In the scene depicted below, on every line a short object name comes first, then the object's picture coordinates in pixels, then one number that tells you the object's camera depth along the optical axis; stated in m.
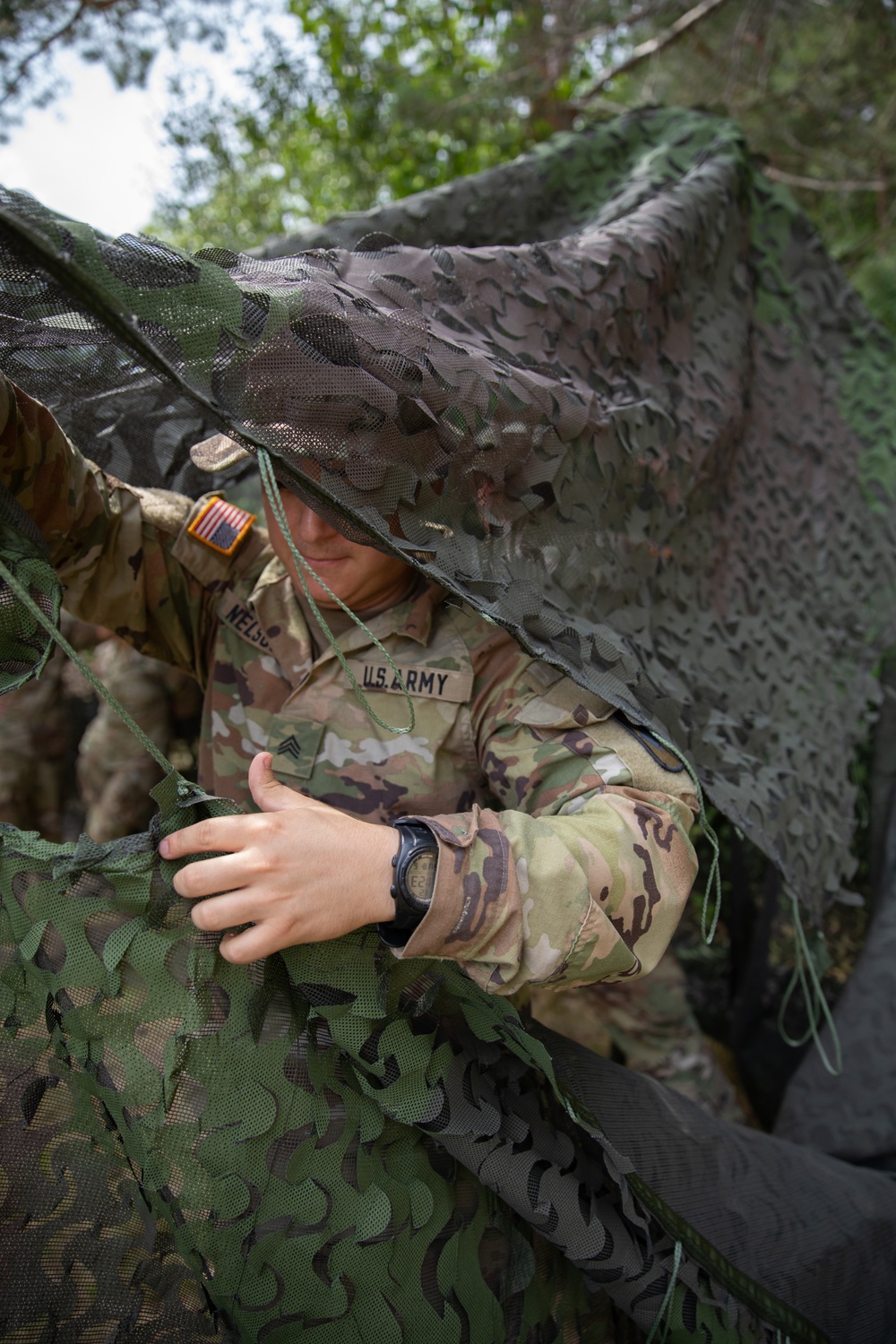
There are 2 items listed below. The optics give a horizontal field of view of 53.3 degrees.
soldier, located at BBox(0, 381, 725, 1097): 1.01
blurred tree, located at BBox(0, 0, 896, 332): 4.00
